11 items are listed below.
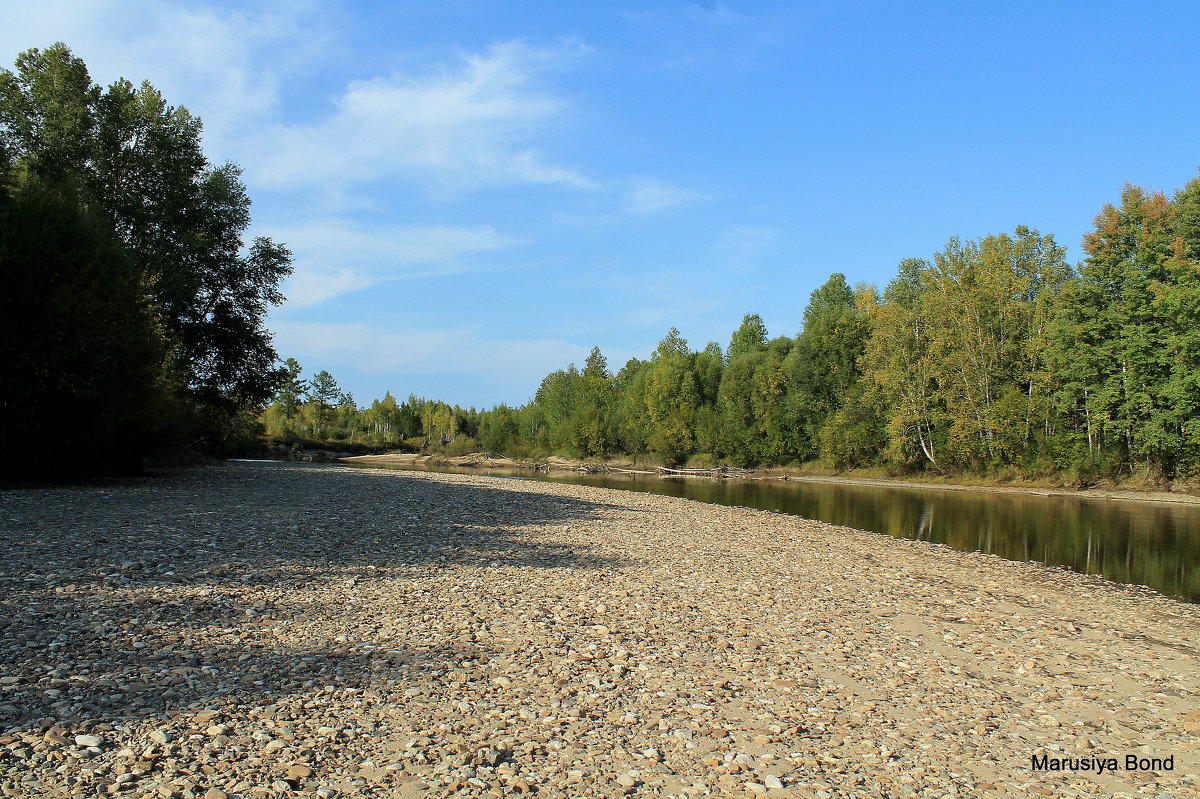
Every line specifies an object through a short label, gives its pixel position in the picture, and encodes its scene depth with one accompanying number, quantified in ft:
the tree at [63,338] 67.15
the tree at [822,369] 224.94
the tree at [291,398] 318.47
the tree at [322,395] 381.81
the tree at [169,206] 92.94
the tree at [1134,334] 129.70
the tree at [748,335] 323.78
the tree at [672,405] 275.80
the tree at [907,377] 183.62
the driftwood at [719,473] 225.39
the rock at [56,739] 17.84
